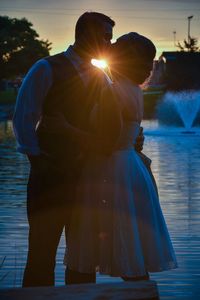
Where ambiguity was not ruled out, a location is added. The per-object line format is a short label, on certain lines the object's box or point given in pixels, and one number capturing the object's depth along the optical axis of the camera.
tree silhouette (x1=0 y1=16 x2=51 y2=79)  74.69
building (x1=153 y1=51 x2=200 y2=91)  69.50
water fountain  32.66
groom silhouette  4.14
